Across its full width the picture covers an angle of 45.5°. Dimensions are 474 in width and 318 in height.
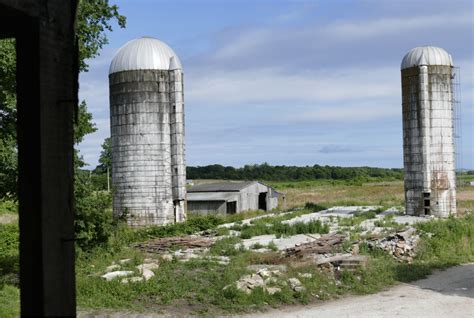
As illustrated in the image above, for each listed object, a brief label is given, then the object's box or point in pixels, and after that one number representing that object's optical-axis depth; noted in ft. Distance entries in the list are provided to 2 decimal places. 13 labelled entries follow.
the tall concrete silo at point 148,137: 91.45
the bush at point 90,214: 48.88
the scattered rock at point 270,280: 44.47
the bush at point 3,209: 111.98
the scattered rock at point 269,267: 48.83
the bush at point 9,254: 47.70
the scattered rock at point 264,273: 45.75
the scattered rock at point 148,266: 50.07
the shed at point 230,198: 115.14
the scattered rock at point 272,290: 42.57
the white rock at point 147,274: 46.00
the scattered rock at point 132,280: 44.06
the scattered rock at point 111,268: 49.83
